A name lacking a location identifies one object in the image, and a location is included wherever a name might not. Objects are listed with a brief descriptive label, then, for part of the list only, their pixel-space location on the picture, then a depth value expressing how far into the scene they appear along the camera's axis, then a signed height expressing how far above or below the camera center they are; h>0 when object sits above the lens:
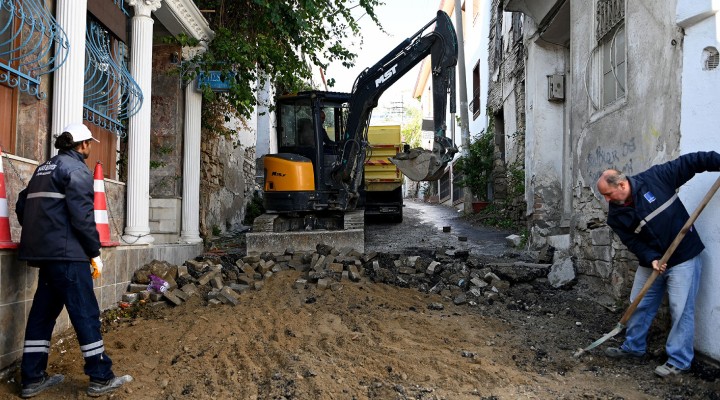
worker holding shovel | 3.94 -0.20
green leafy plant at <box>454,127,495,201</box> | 14.71 +1.26
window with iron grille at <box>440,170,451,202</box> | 22.41 +1.07
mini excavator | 8.76 +1.32
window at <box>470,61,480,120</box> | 17.94 +3.86
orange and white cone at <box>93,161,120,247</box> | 4.99 +0.02
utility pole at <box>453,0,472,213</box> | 15.02 +2.70
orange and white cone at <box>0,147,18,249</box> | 3.88 -0.07
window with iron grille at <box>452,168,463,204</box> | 15.59 +0.80
